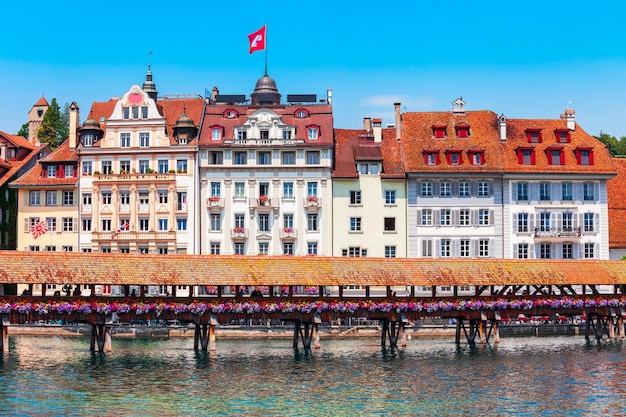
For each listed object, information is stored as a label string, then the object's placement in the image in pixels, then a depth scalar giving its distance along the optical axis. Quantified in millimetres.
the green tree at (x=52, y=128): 123375
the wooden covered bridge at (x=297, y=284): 58438
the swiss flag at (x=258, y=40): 84062
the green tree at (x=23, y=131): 139000
